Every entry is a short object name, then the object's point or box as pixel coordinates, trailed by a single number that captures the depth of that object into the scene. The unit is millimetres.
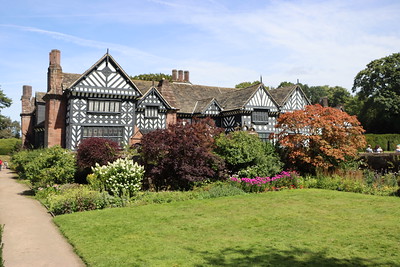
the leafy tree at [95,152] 18125
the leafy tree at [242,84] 63506
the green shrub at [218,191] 14524
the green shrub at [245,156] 17344
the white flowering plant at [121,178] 13977
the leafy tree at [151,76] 58750
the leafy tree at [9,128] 57312
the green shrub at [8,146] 42050
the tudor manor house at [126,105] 25938
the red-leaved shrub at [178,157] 15734
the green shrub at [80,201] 12125
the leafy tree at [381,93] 42234
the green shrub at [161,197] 13401
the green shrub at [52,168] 16703
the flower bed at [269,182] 15734
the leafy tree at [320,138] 17667
